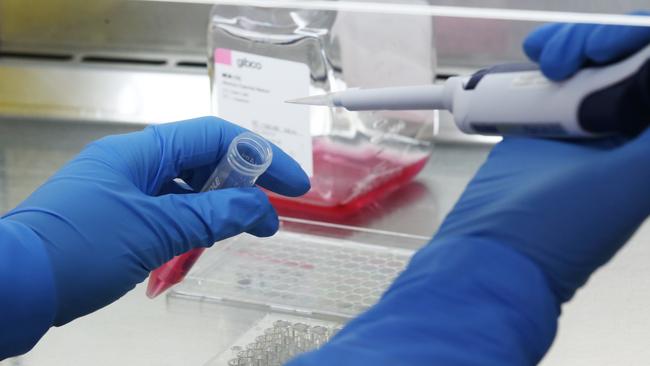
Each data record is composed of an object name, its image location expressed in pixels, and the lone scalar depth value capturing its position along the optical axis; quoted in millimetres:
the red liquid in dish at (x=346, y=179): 779
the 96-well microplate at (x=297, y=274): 691
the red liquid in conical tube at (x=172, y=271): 660
